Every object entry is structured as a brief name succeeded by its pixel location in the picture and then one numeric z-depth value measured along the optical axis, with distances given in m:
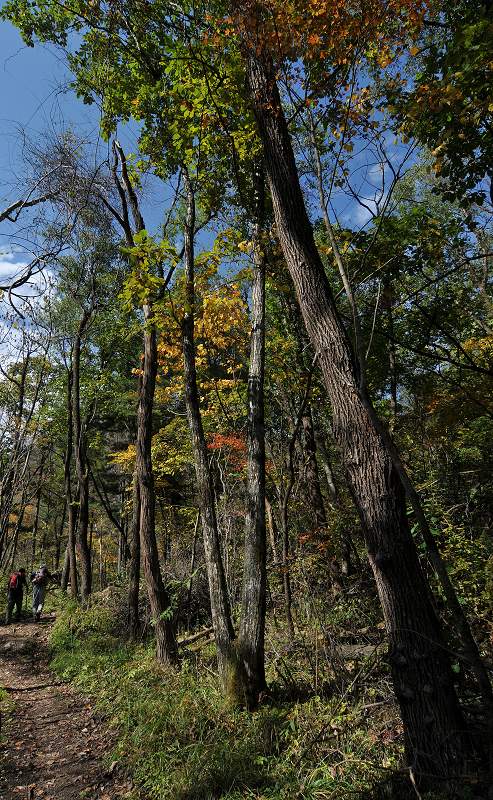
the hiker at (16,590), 14.79
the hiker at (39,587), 14.75
